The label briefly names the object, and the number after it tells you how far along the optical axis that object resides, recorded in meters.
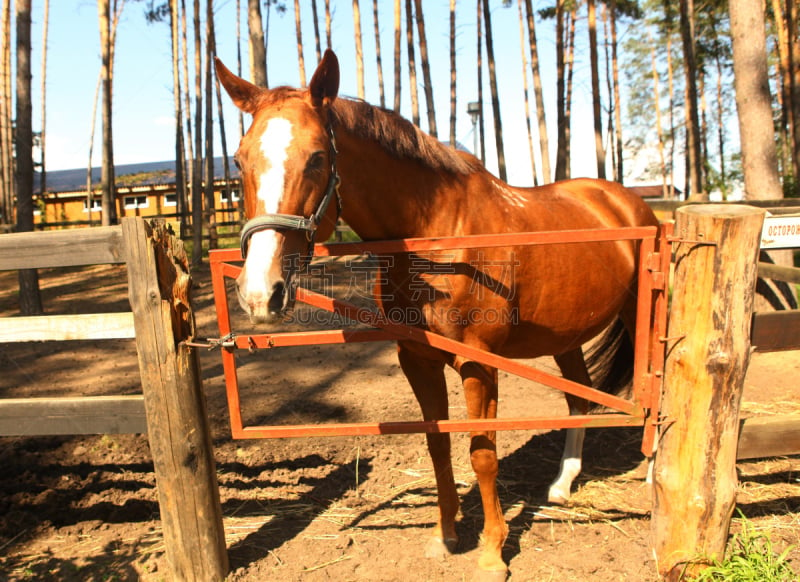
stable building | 33.66
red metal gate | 2.34
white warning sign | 3.48
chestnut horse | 2.03
